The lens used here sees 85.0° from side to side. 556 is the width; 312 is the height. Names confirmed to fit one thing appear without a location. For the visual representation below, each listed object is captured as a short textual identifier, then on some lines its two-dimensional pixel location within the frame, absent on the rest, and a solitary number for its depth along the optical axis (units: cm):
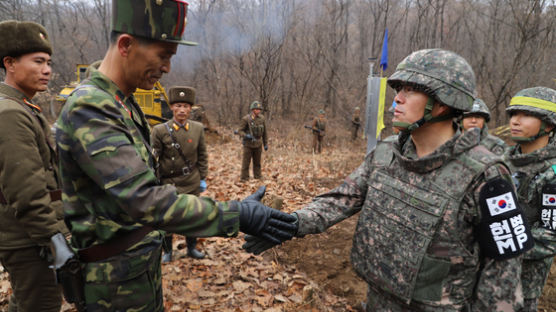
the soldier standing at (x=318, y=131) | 1421
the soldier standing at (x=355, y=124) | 1761
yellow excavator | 1432
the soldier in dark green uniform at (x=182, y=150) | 450
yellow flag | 544
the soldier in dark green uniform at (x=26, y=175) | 215
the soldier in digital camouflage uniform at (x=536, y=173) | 250
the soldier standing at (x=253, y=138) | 861
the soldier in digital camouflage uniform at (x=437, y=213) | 160
